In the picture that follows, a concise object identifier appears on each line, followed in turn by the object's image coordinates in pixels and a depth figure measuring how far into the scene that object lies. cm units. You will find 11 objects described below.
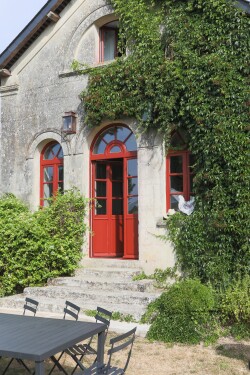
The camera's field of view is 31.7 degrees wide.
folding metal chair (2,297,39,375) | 519
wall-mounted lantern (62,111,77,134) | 1055
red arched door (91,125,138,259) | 1008
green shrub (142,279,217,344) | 667
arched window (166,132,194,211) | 934
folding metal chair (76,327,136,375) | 411
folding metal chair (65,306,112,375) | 510
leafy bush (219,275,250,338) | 682
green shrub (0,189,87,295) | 952
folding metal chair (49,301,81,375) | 480
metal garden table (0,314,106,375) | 371
